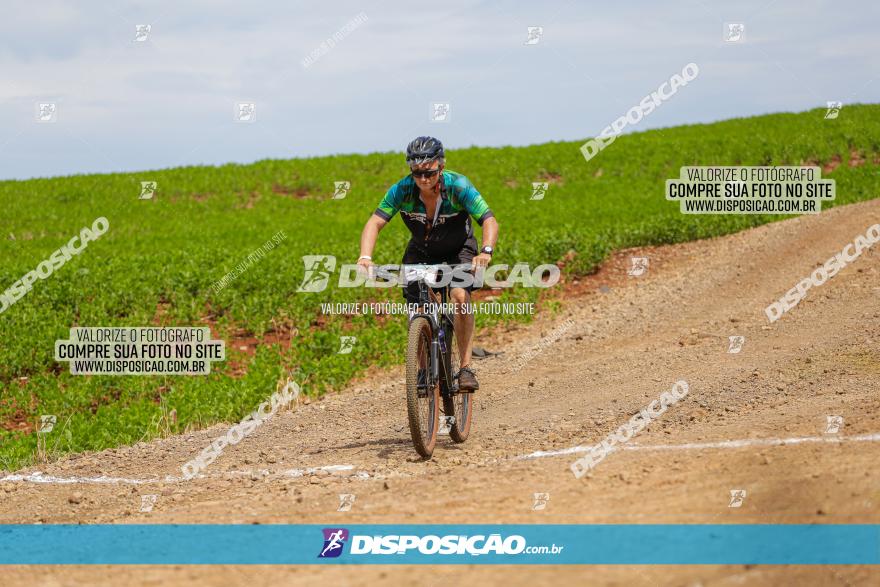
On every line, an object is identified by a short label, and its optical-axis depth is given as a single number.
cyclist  16.58
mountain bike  15.35
